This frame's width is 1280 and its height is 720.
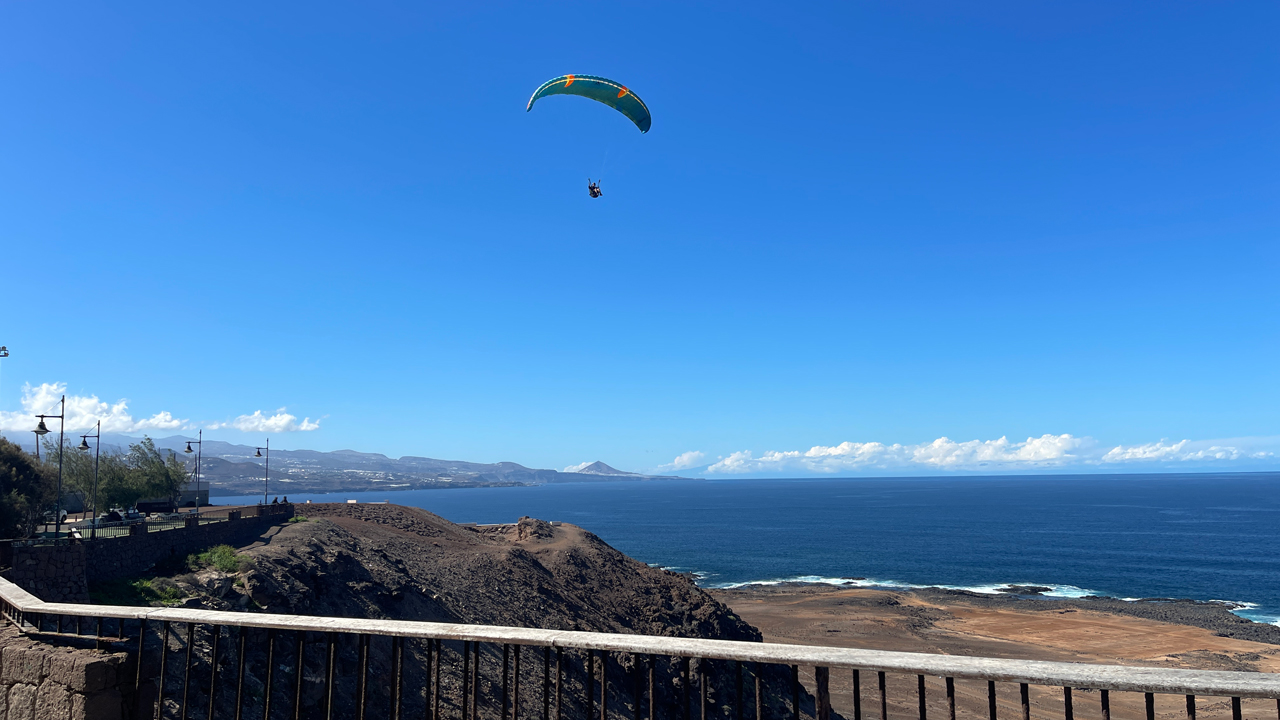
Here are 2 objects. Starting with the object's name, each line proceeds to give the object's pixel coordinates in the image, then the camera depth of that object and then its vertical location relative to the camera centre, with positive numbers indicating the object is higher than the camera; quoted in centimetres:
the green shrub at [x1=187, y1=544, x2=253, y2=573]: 2666 -498
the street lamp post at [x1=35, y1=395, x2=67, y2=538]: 2522 +42
